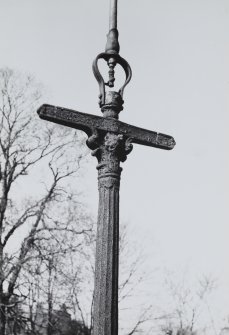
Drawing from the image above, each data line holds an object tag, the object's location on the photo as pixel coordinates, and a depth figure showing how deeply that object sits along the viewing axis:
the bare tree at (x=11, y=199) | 16.83
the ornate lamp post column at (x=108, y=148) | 3.77
